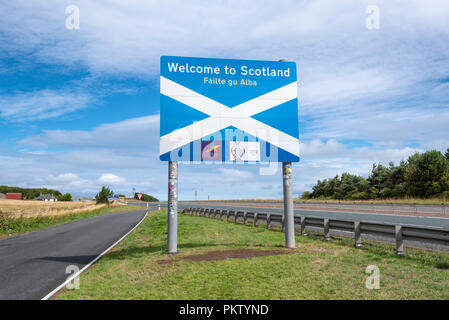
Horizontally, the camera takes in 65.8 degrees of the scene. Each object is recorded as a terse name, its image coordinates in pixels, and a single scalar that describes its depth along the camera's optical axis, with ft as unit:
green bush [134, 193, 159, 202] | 531.50
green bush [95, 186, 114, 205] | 308.60
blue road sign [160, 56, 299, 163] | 39.14
